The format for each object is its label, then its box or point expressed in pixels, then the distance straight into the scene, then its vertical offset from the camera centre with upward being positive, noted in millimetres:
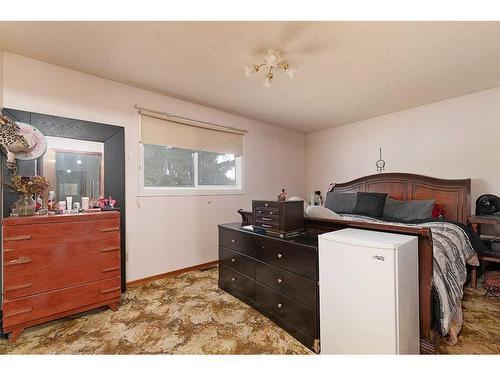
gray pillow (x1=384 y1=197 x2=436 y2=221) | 2699 -278
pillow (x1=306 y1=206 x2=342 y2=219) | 1902 -213
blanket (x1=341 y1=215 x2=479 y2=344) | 1445 -662
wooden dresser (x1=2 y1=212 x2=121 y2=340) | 1629 -607
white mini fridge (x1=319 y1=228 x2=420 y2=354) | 1151 -594
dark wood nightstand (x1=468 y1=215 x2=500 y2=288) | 2362 -596
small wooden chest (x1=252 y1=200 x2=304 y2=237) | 1816 -238
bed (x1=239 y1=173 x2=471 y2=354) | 1373 -248
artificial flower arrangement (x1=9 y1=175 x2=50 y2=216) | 1787 +26
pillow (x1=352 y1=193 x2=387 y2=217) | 3006 -223
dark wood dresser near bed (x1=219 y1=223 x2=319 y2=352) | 1525 -726
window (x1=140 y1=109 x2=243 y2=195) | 2799 +455
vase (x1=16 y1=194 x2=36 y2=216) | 1786 -110
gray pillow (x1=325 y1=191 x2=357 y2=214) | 3253 -207
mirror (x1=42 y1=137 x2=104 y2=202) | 2129 +243
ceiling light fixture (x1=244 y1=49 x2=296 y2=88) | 1869 +1101
